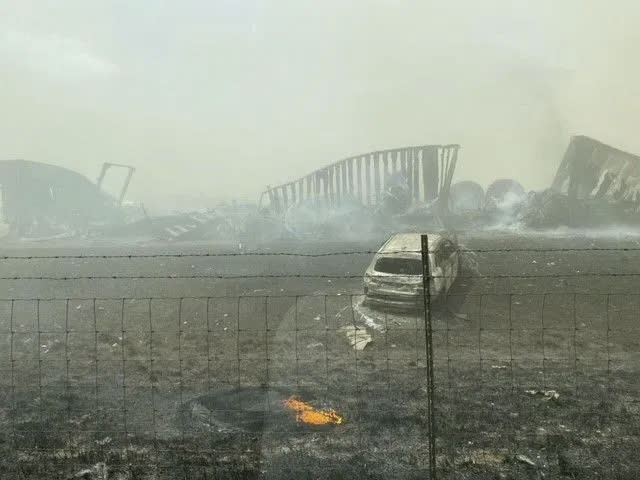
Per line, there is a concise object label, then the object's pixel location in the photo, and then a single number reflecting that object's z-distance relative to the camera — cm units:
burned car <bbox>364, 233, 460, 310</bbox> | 775
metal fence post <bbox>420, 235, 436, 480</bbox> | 312
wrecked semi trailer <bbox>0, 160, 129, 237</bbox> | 2430
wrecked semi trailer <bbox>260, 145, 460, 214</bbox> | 2095
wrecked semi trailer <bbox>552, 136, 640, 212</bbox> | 1892
